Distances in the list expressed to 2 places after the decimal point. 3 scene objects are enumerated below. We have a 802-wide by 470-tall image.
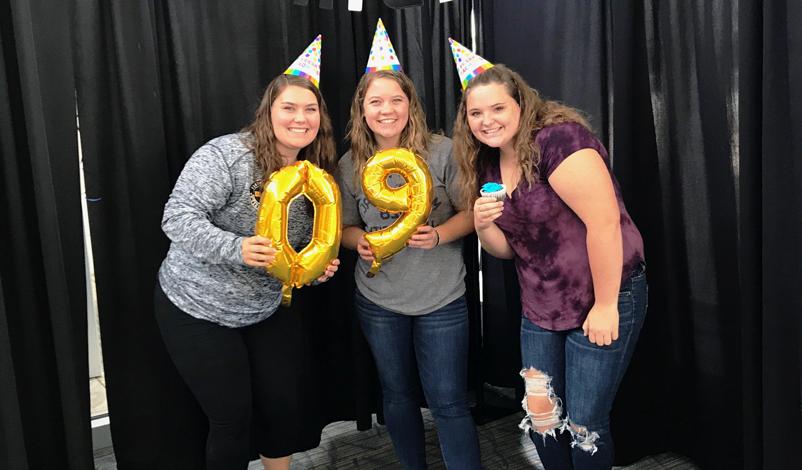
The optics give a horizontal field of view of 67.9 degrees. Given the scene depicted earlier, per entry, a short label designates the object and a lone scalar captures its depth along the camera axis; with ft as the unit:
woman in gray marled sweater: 5.36
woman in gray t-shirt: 6.15
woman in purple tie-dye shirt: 4.97
